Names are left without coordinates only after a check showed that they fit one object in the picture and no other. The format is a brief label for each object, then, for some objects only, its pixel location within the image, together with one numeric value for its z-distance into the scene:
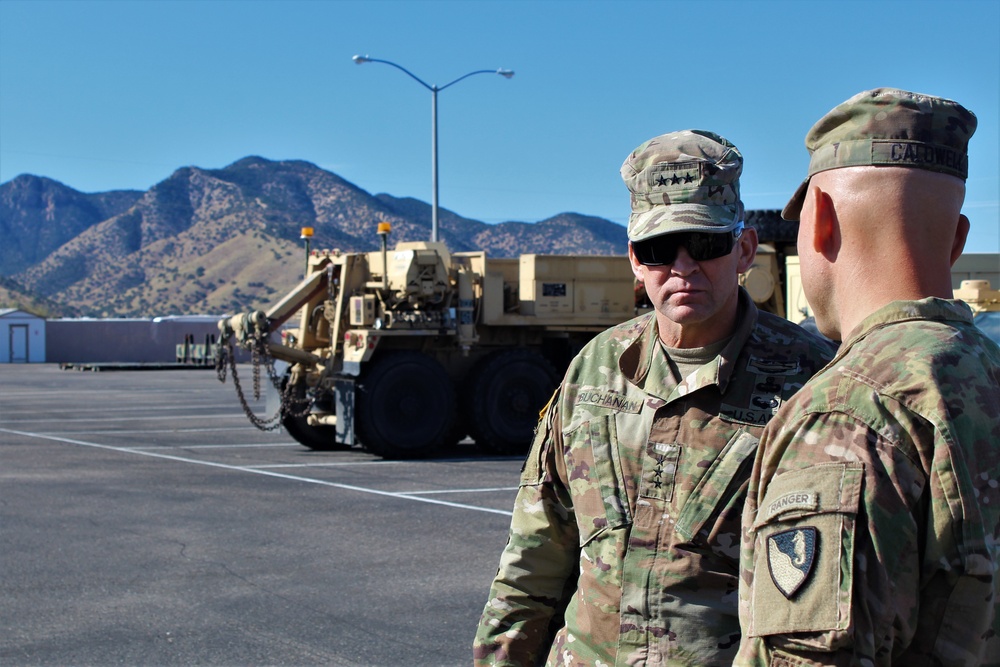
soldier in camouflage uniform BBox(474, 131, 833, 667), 2.51
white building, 53.56
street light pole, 25.67
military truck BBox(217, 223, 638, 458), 14.95
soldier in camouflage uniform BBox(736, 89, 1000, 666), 1.58
